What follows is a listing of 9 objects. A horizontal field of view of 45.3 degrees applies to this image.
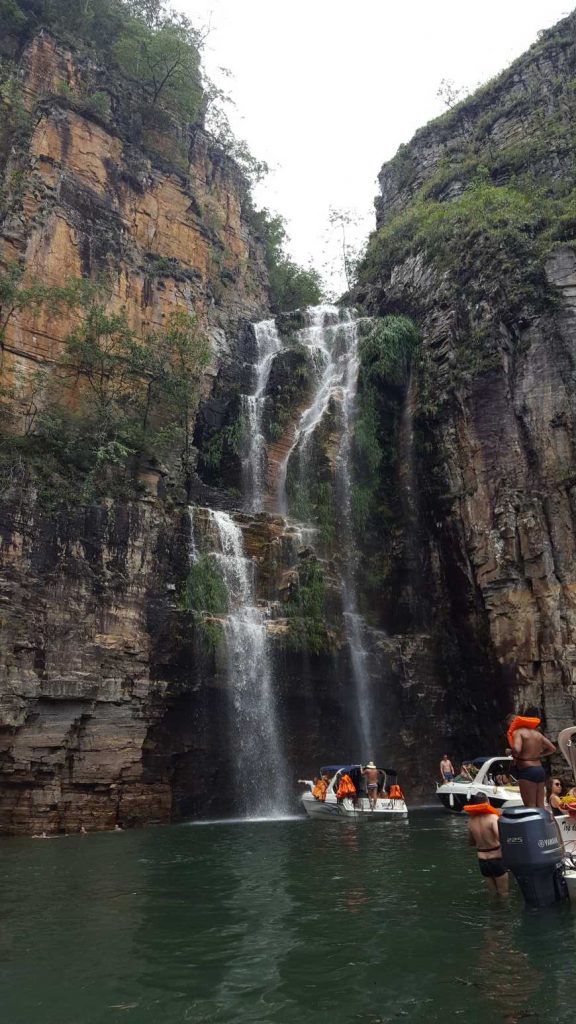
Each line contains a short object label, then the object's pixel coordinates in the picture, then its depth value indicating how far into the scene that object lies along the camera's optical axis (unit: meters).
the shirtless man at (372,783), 17.45
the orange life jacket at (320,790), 17.98
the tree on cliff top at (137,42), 30.78
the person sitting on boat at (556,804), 9.41
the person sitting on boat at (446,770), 19.19
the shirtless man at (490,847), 8.02
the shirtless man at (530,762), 7.73
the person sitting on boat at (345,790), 17.44
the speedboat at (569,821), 7.84
